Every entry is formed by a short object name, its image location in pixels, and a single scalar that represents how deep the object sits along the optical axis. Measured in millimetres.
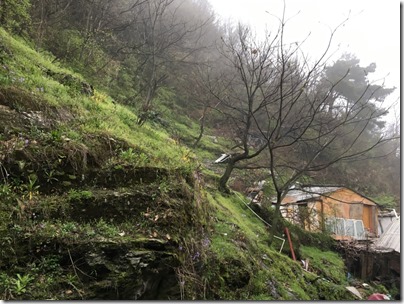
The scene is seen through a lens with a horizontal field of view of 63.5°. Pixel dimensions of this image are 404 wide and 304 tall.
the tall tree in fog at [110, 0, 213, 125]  17859
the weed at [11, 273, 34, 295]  2648
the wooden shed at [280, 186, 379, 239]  16141
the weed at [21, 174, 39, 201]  3358
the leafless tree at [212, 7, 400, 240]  9344
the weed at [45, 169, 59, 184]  3611
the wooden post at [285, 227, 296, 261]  10169
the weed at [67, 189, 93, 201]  3533
